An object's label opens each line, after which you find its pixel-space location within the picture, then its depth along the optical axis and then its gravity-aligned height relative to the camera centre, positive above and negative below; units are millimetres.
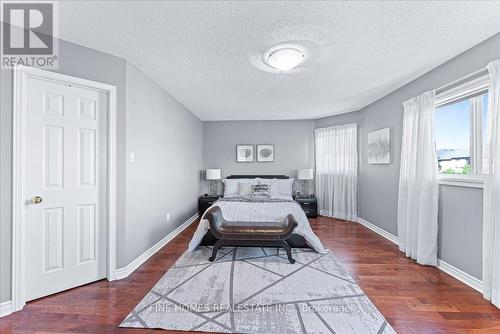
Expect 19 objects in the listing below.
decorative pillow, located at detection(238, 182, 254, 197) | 4965 -505
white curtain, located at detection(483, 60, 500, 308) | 1999 -284
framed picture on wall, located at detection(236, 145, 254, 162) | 5883 +371
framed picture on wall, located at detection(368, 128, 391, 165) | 3863 +389
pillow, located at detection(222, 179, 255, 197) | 5088 -455
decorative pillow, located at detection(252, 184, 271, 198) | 4672 -525
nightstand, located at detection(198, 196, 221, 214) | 5273 -857
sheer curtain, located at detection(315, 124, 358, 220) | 5020 -83
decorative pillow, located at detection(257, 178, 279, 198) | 4953 -420
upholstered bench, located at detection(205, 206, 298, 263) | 2889 -893
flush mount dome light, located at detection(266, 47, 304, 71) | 2334 +1208
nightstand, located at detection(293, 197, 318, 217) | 5273 -935
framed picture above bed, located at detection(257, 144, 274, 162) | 5859 +373
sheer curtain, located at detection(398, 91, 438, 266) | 2779 -218
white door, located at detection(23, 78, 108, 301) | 2082 -208
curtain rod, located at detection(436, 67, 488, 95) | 2227 +981
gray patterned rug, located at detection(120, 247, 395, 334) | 1762 -1261
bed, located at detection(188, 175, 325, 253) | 3223 -752
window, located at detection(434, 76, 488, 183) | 2379 +468
